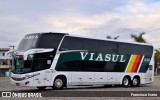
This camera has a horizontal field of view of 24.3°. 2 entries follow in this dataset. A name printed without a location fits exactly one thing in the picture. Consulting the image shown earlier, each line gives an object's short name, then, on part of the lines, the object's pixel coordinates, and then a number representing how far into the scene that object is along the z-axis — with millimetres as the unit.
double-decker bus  21859
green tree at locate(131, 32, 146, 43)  79269
